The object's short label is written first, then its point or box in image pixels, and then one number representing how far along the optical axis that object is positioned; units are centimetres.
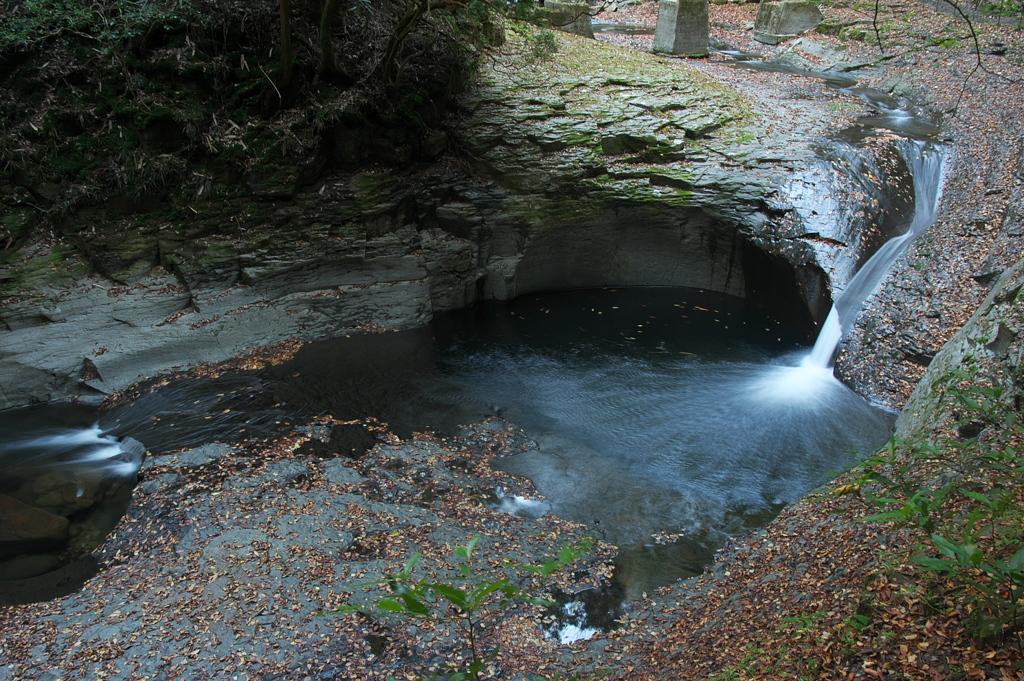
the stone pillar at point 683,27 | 1580
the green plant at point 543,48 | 1224
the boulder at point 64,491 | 652
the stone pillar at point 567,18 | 1483
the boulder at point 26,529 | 598
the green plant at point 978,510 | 265
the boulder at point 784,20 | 1764
